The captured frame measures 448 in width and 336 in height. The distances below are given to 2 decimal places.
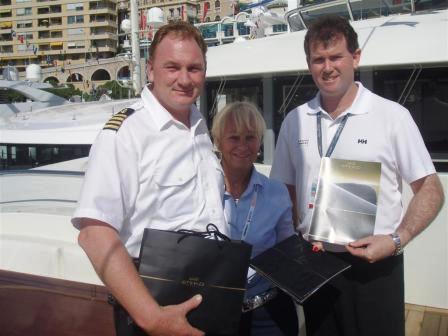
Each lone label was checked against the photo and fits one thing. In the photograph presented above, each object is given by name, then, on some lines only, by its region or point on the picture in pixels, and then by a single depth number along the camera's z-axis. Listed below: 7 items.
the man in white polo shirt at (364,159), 1.92
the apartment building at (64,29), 84.81
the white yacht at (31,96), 13.93
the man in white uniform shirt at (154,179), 1.31
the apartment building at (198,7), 32.94
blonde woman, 1.93
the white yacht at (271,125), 3.17
